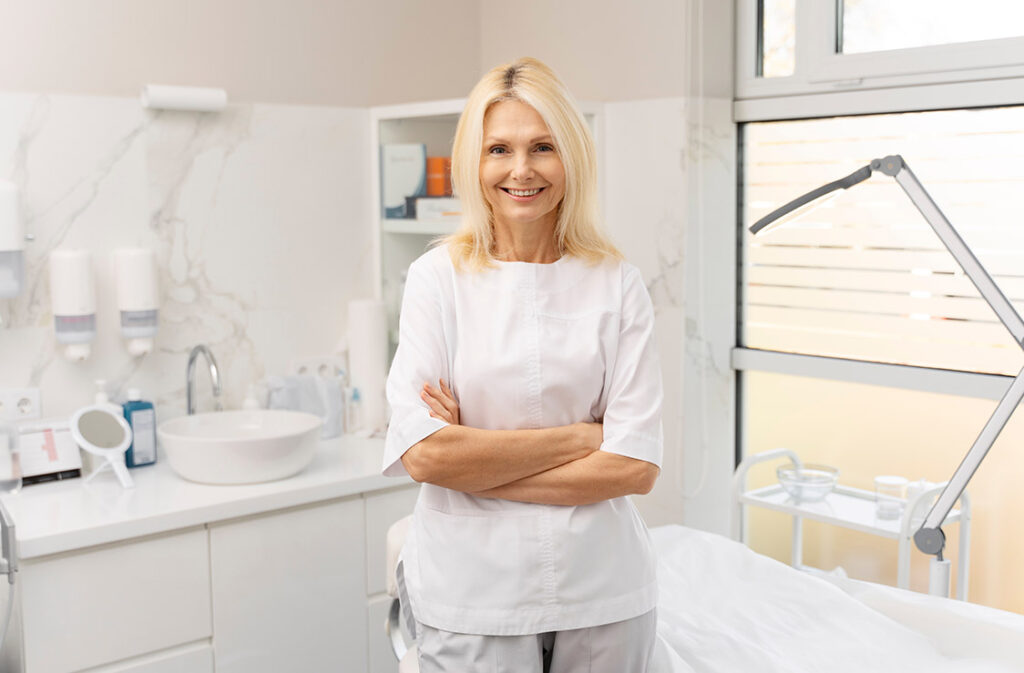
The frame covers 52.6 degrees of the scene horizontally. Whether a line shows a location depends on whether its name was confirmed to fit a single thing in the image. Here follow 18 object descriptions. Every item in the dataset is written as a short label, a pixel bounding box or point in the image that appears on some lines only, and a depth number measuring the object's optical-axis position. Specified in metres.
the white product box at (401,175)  2.93
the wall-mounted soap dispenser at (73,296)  2.45
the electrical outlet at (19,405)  2.46
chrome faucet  2.67
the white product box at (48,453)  2.43
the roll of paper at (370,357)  2.94
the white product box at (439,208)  2.83
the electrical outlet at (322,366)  2.96
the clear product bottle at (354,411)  2.96
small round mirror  2.42
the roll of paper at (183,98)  2.58
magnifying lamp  1.65
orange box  2.92
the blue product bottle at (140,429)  2.57
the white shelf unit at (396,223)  3.01
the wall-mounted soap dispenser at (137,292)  2.55
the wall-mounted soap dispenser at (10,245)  2.33
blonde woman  1.51
